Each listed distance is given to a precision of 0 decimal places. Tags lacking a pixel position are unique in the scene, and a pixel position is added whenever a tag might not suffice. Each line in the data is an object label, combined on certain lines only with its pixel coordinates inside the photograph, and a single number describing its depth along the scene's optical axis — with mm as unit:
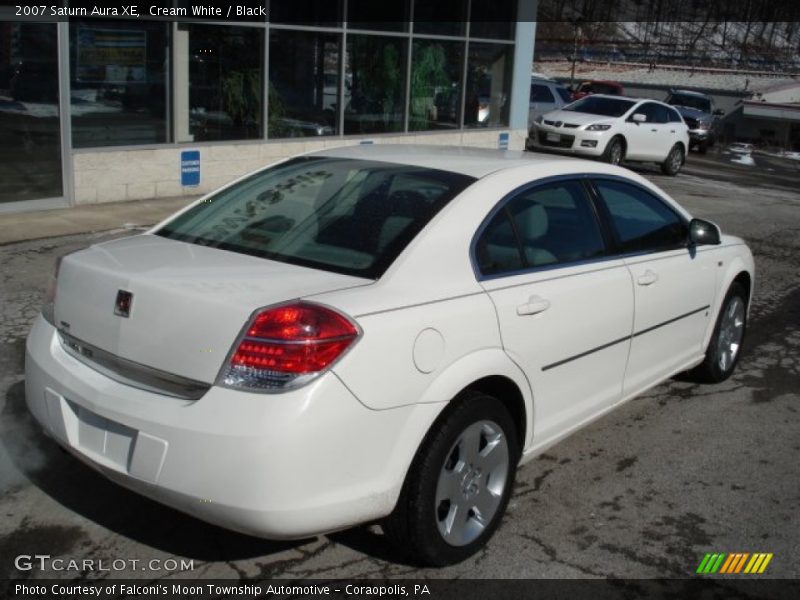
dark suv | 27312
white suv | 18016
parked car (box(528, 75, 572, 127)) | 22812
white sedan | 3057
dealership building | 10281
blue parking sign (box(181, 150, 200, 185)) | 11750
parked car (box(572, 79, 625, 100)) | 30531
